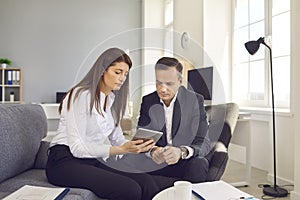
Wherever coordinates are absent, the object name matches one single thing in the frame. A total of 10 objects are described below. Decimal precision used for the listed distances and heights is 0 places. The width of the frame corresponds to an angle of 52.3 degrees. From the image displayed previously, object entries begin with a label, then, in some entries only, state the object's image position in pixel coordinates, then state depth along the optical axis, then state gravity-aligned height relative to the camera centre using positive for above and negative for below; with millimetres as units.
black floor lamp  2387 -673
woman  1271 -130
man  1312 -85
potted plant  5285 +747
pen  1050 -315
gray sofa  1346 -224
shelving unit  5285 +378
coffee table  1050 -319
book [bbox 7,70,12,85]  5330 +482
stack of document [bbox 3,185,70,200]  1056 -321
